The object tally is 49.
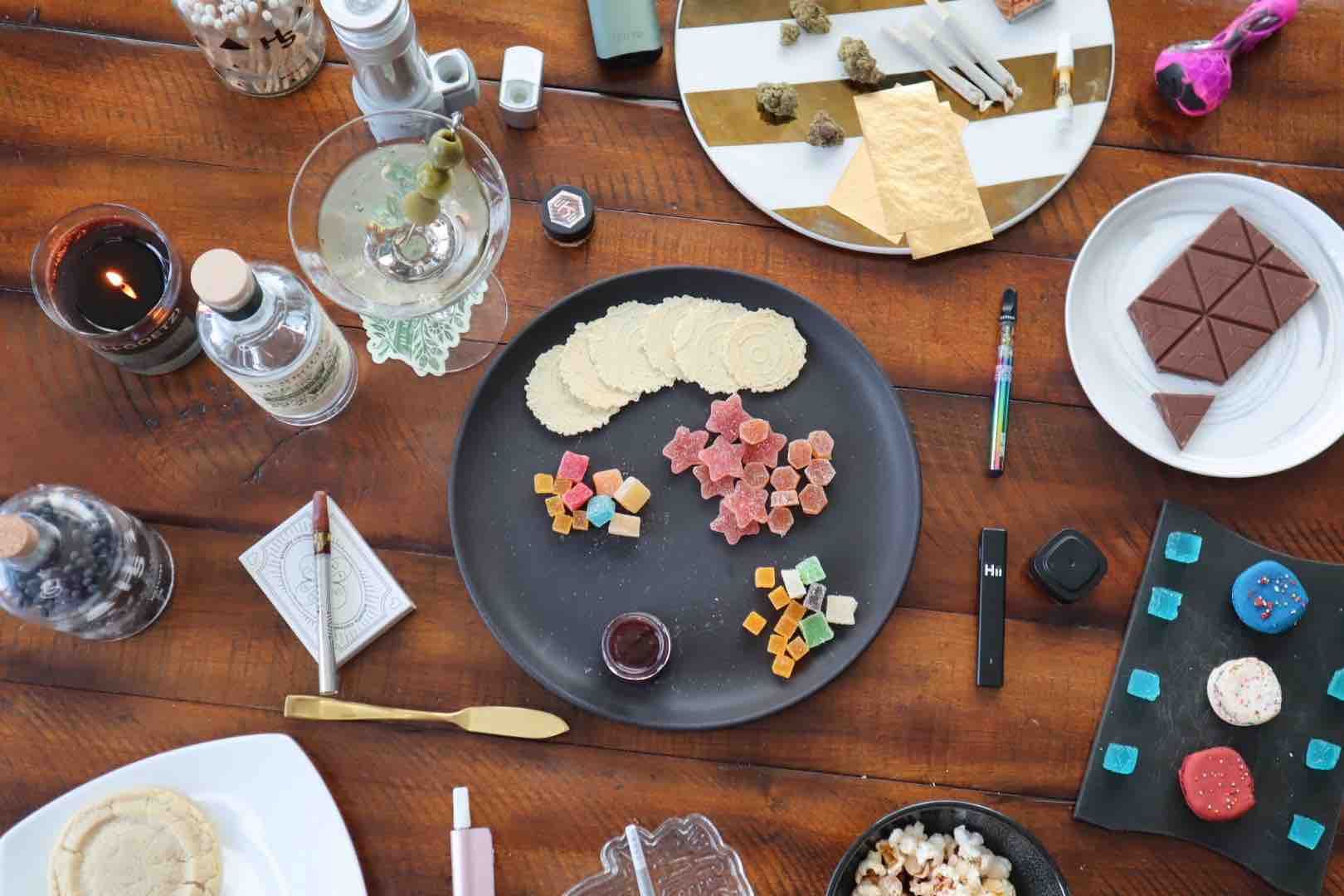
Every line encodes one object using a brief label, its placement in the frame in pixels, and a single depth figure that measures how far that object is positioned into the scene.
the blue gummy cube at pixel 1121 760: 1.24
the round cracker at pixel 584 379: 1.27
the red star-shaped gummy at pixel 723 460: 1.25
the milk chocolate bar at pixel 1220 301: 1.30
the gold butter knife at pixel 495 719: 1.21
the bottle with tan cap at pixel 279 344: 1.11
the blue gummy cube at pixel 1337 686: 1.26
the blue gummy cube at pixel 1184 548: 1.28
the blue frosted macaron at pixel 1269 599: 1.24
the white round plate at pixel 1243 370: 1.29
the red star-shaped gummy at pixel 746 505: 1.25
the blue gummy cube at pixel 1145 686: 1.25
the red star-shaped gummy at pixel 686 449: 1.27
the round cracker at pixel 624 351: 1.28
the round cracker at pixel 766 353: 1.28
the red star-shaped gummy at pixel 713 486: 1.27
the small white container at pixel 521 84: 1.31
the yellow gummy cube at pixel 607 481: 1.26
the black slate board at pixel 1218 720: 1.24
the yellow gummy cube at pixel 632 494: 1.25
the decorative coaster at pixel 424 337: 1.31
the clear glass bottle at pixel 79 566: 1.10
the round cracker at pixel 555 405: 1.27
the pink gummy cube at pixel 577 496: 1.25
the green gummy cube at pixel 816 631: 1.23
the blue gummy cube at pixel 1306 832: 1.23
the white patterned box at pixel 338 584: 1.24
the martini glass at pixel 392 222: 1.21
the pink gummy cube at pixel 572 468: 1.26
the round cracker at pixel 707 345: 1.29
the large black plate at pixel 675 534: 1.24
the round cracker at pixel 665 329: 1.28
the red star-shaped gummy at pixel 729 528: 1.26
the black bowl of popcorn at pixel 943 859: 1.16
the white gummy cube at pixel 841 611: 1.23
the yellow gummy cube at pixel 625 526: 1.26
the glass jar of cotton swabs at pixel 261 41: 1.22
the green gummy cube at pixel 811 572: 1.24
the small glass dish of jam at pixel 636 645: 1.22
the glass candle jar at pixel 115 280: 1.22
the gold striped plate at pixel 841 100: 1.33
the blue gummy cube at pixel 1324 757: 1.25
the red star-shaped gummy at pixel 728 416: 1.27
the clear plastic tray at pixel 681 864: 1.19
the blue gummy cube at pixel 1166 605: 1.27
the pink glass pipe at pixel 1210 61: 1.31
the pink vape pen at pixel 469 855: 1.14
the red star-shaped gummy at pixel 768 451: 1.27
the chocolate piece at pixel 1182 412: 1.28
